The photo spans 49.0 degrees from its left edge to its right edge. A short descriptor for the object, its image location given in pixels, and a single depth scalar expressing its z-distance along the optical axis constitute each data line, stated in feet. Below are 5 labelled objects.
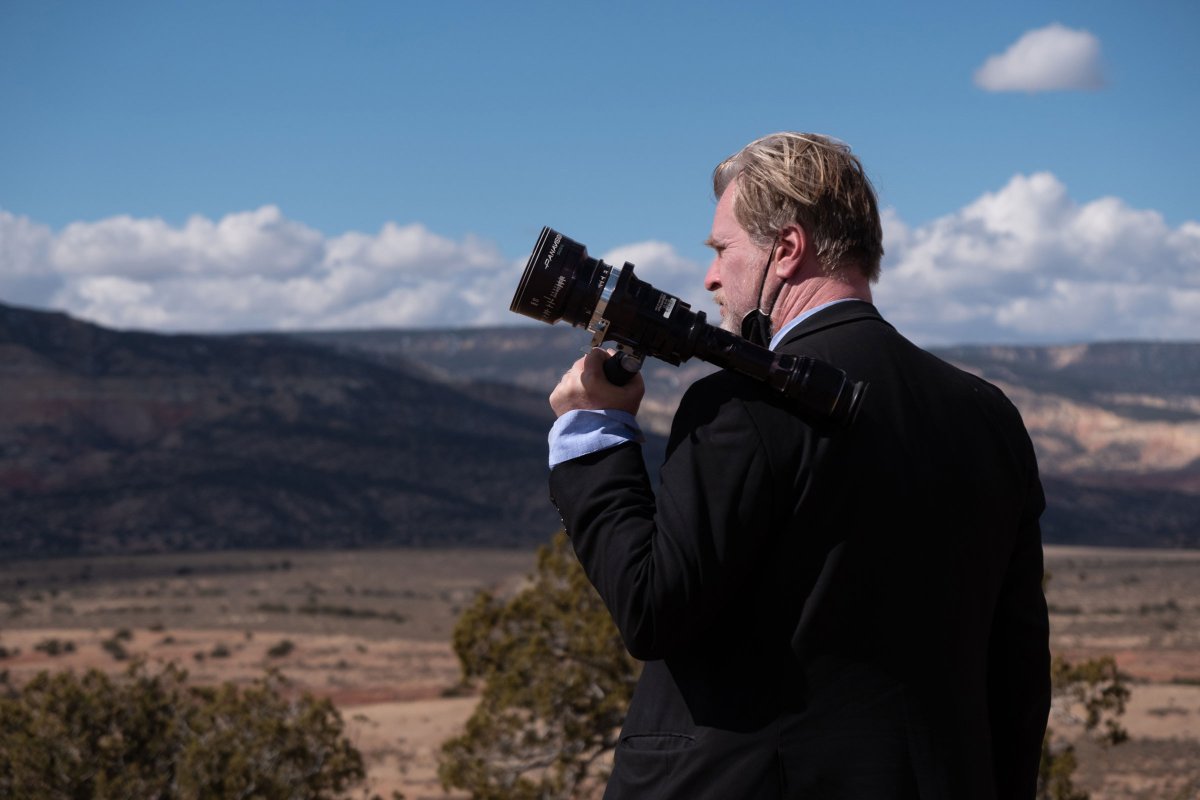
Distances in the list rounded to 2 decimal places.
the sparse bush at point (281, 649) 93.20
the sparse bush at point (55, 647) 89.45
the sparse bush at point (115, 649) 87.51
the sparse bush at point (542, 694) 30.19
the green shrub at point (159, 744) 26.73
